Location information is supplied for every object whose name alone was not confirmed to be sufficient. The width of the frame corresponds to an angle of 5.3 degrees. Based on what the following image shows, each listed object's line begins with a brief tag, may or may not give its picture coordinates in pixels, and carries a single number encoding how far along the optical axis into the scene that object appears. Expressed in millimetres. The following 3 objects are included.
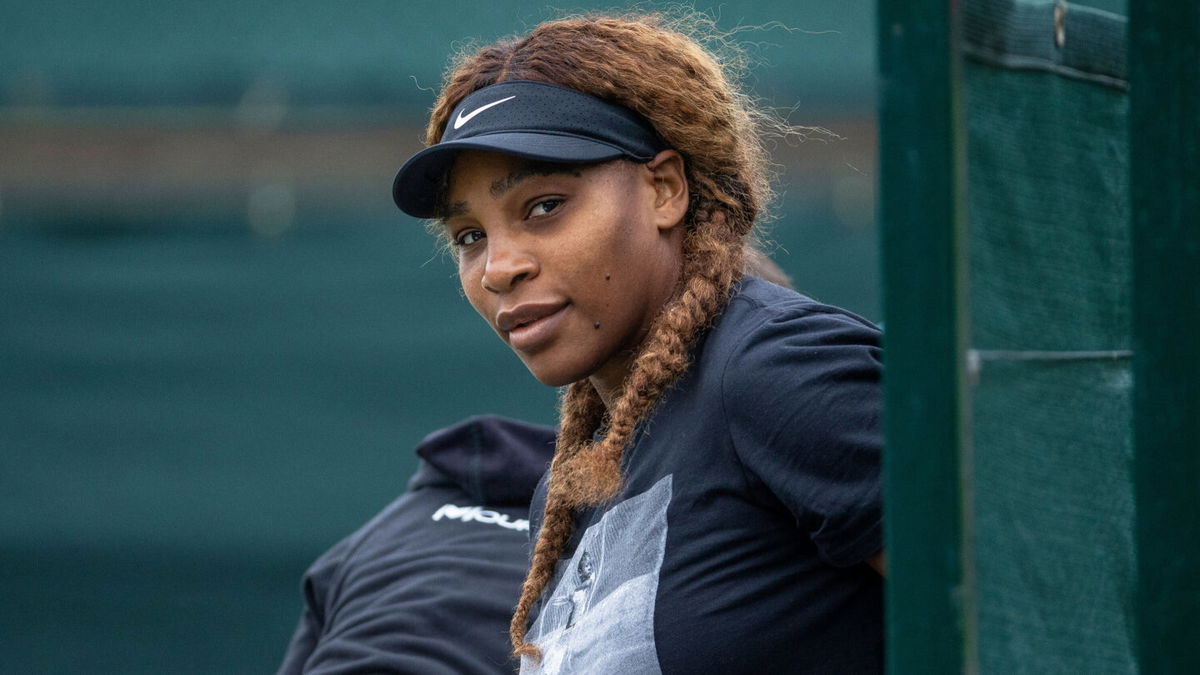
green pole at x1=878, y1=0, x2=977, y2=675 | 8039
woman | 8309
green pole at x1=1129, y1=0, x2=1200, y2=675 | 8105
